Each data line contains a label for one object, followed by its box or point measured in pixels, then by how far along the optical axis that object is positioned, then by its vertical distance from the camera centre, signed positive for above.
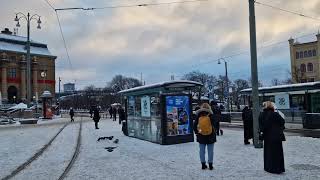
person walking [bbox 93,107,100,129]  18.31 -0.86
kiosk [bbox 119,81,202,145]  10.34 -0.41
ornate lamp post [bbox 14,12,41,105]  26.05 +6.50
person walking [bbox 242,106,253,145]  9.96 -0.94
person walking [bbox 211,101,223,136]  12.19 -0.45
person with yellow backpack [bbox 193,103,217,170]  6.42 -0.83
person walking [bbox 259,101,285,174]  5.87 -0.95
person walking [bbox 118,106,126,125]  18.42 -0.77
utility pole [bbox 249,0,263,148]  9.14 +1.22
